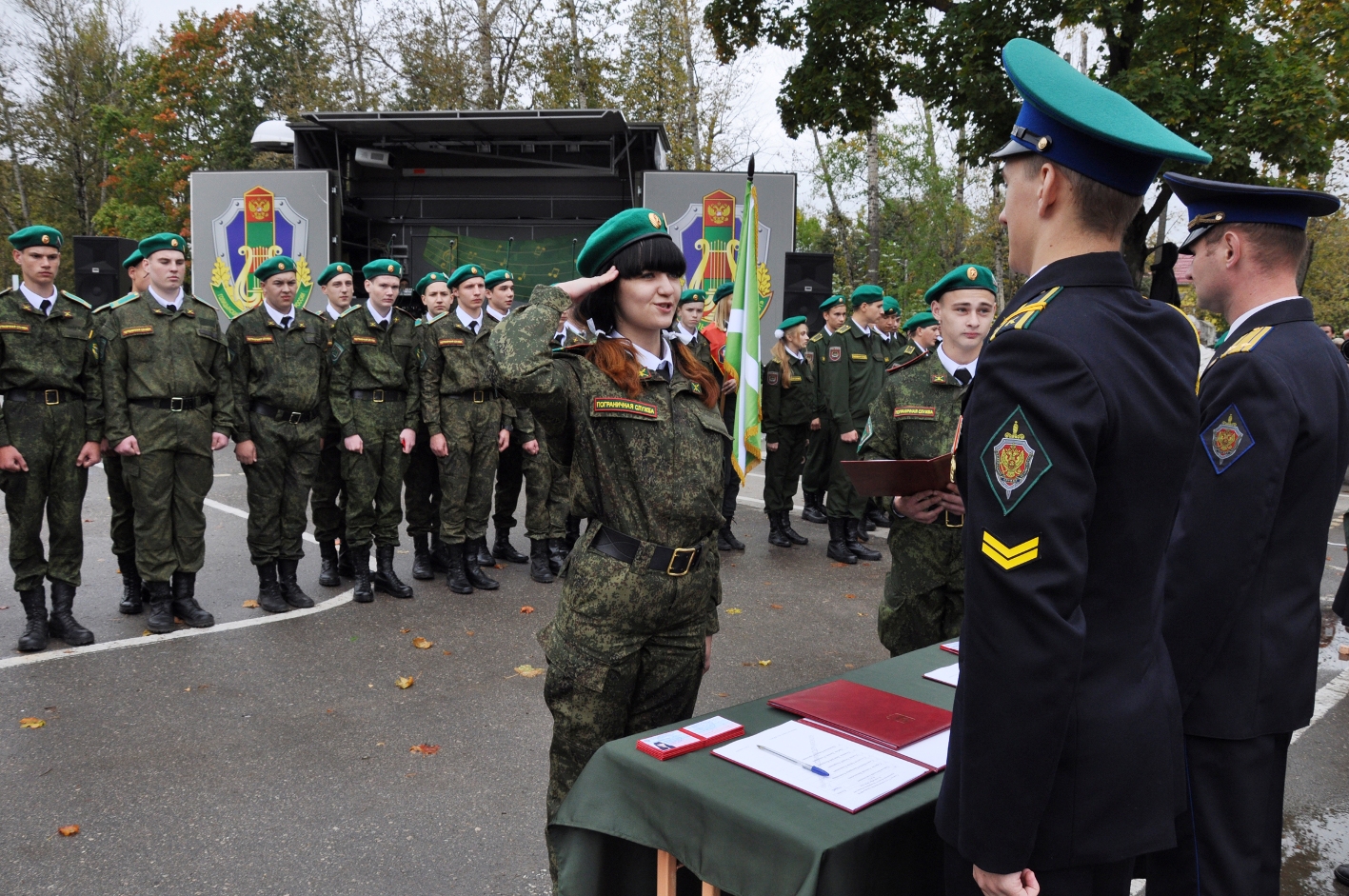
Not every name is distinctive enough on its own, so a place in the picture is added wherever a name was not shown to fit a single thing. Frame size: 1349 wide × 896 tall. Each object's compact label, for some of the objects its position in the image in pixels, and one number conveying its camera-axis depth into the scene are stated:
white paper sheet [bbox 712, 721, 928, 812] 1.83
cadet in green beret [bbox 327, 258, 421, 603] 6.59
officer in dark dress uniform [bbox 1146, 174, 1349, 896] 2.26
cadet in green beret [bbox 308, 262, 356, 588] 6.79
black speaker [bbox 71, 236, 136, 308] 13.09
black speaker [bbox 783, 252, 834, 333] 12.66
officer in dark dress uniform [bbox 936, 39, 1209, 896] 1.39
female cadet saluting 2.61
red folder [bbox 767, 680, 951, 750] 2.11
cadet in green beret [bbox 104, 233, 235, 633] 5.54
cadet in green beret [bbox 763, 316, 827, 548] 8.91
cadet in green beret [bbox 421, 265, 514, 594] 6.85
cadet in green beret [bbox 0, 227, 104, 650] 5.24
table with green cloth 1.68
